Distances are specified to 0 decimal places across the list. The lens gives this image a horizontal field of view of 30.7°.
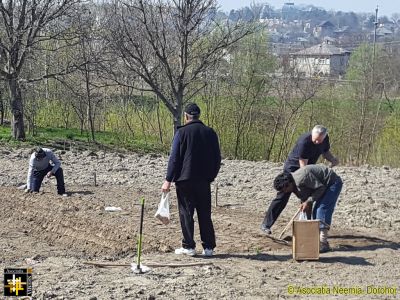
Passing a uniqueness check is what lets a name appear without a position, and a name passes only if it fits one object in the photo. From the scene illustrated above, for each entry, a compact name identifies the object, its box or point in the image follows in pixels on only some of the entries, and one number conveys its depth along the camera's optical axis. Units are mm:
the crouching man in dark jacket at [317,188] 9359
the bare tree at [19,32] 22578
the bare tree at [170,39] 20594
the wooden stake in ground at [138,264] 8180
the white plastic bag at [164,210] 9141
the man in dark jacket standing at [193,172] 8883
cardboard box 8844
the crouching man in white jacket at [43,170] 13688
